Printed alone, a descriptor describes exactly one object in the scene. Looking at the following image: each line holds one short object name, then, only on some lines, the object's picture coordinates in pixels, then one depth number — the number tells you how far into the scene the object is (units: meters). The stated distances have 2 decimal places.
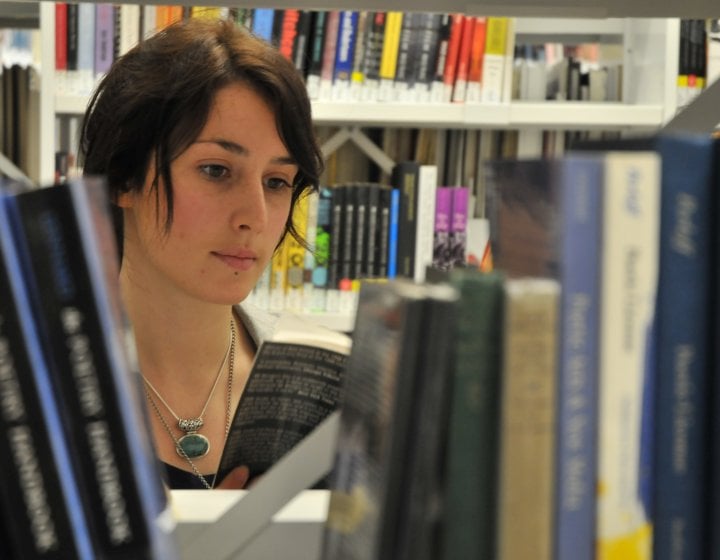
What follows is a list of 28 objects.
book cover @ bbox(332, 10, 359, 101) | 2.58
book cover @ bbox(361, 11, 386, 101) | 2.59
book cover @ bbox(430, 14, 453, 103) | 2.61
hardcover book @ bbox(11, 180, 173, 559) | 0.50
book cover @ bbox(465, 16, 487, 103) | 2.61
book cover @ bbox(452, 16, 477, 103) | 2.61
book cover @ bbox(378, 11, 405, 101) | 2.59
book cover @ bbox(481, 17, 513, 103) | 2.62
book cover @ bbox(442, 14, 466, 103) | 2.61
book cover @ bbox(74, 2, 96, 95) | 2.52
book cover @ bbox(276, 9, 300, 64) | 2.57
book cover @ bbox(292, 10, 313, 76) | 2.57
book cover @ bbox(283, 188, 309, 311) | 2.60
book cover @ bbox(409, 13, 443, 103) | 2.60
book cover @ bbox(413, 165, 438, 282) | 2.67
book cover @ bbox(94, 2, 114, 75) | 2.53
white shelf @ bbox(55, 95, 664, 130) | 2.54
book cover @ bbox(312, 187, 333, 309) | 2.61
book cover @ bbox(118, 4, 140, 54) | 2.56
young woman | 1.45
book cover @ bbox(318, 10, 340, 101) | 2.58
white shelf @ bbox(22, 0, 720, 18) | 0.80
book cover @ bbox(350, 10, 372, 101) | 2.59
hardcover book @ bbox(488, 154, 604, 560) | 0.51
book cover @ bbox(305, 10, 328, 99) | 2.58
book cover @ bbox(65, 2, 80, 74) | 2.52
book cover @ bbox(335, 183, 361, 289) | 2.63
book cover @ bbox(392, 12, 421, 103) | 2.60
